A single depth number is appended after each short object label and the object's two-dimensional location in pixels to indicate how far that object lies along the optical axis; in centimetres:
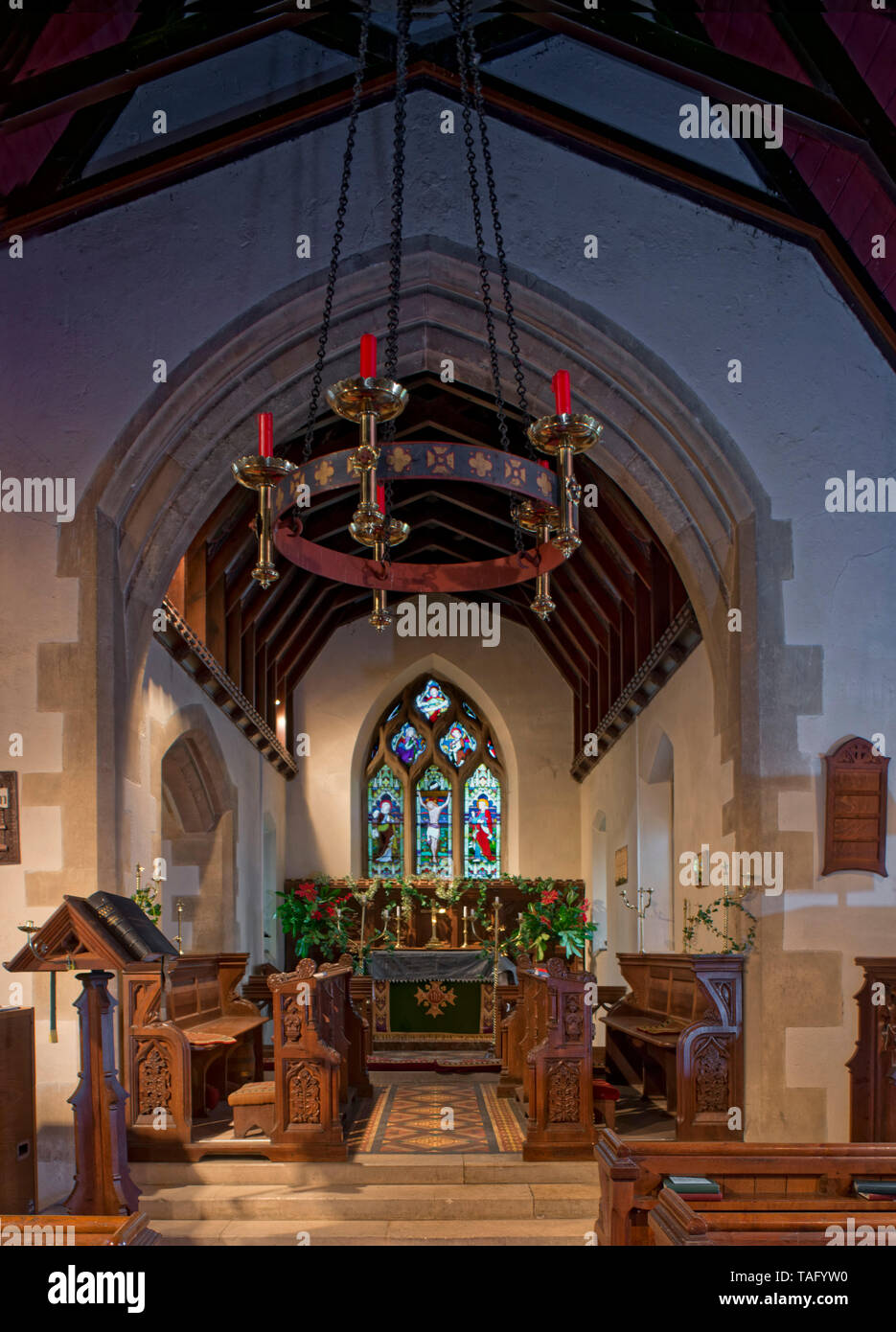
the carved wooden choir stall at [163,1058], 606
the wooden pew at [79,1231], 278
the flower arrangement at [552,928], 1273
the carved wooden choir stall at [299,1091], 599
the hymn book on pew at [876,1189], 340
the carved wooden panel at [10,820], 624
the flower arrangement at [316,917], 1306
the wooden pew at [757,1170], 325
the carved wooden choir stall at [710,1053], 616
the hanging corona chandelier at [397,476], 367
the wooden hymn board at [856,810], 623
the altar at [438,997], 1121
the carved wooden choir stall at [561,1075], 599
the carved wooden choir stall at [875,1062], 555
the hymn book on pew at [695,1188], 330
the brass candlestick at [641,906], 1002
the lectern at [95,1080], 450
